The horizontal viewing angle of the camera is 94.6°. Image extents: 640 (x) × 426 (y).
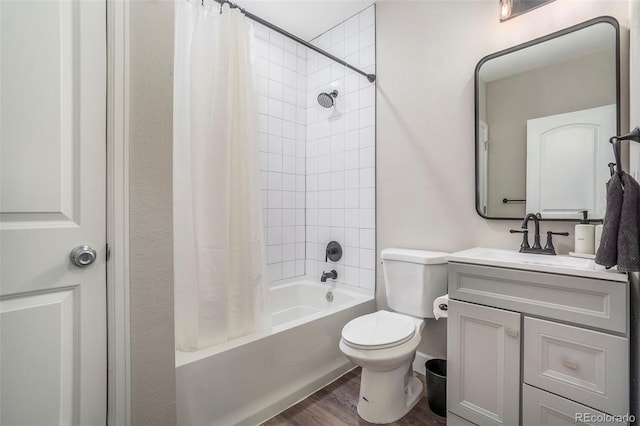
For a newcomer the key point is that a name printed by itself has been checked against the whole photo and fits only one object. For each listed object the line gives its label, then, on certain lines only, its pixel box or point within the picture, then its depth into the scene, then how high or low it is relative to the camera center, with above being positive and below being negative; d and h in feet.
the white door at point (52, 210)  2.83 +0.01
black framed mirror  4.48 +1.52
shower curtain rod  5.32 +3.52
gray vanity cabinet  3.37 -1.74
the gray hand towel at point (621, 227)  3.22 -0.16
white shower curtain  4.83 +0.50
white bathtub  4.37 -2.72
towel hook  3.34 +0.86
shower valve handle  8.13 -1.08
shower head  7.89 +3.04
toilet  4.83 -2.10
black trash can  5.16 -3.21
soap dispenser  4.43 -0.38
